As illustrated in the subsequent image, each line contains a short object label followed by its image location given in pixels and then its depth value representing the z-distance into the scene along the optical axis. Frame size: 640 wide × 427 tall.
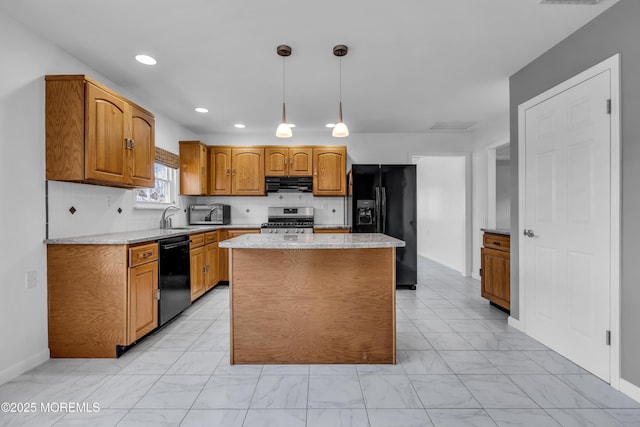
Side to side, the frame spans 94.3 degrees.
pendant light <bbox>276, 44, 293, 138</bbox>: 2.47
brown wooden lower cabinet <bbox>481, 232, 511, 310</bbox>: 3.16
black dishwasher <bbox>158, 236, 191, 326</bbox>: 2.84
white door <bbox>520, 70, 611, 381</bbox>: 2.04
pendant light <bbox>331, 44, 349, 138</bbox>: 2.46
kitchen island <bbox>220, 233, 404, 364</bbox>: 2.26
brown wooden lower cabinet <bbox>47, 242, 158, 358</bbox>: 2.33
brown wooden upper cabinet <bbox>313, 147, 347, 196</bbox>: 4.89
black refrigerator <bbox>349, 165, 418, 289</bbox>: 4.40
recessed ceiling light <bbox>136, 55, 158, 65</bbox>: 2.62
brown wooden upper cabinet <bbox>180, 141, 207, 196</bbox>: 4.59
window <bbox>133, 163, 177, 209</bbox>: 3.65
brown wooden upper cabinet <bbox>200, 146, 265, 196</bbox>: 4.90
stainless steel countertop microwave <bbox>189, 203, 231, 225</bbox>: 4.74
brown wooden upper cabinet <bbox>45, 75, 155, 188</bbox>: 2.32
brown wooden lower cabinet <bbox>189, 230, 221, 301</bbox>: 3.61
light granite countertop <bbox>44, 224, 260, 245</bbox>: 2.30
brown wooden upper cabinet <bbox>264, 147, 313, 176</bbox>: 4.89
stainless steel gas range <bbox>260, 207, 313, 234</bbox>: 4.96
